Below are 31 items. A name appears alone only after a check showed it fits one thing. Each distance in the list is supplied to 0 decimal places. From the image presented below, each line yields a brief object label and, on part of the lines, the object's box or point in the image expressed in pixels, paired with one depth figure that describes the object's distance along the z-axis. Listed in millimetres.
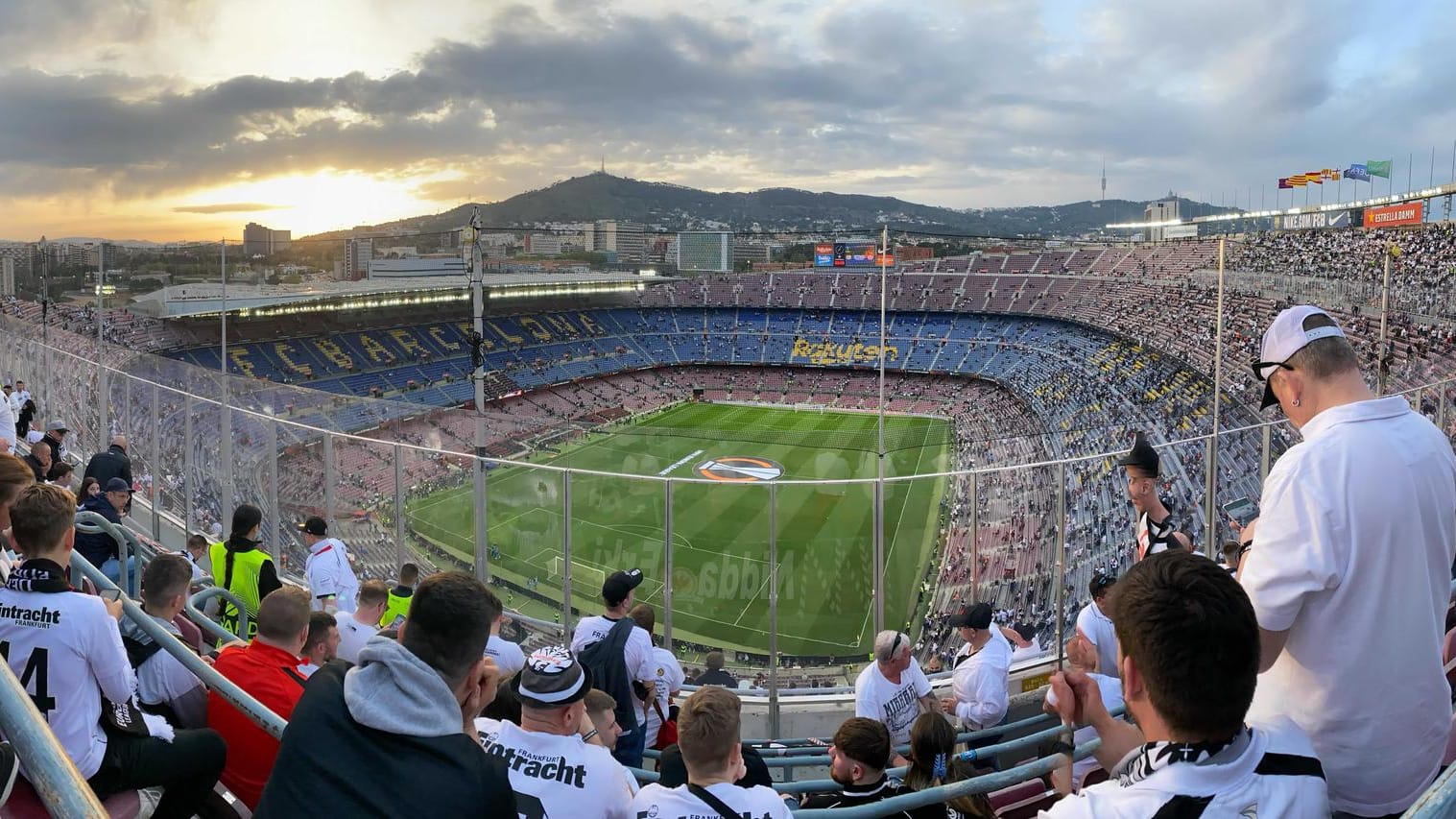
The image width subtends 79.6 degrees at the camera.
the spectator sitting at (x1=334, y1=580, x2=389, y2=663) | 5020
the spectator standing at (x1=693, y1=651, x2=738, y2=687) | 7512
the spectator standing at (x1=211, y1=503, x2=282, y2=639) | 5809
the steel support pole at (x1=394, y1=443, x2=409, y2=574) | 9156
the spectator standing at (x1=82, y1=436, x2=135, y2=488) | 8414
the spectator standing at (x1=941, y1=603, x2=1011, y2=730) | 4902
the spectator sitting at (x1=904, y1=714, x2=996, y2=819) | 2881
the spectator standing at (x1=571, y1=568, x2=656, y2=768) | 4539
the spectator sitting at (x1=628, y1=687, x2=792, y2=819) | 2342
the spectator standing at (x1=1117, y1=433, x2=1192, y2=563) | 4777
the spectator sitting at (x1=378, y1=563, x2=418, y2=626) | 6161
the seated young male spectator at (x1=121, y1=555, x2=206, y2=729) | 3186
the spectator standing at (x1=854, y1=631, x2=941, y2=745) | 4531
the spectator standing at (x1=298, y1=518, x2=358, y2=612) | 6715
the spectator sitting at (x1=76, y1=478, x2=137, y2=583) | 6164
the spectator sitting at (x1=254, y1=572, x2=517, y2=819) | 1679
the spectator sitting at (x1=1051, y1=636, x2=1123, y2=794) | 2227
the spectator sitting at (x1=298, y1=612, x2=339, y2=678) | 3826
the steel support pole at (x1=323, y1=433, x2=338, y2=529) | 9664
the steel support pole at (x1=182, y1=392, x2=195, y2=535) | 11344
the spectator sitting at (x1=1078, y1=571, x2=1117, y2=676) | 4383
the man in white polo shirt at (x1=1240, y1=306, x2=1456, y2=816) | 1804
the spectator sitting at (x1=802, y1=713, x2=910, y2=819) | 2857
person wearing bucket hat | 2422
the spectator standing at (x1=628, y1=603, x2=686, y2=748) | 4922
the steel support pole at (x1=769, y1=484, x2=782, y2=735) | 7129
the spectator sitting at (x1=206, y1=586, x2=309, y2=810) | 3057
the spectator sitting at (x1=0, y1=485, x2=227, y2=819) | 2756
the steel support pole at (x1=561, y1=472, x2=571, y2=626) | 8199
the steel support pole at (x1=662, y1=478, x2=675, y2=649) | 8195
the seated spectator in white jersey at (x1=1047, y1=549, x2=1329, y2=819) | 1450
